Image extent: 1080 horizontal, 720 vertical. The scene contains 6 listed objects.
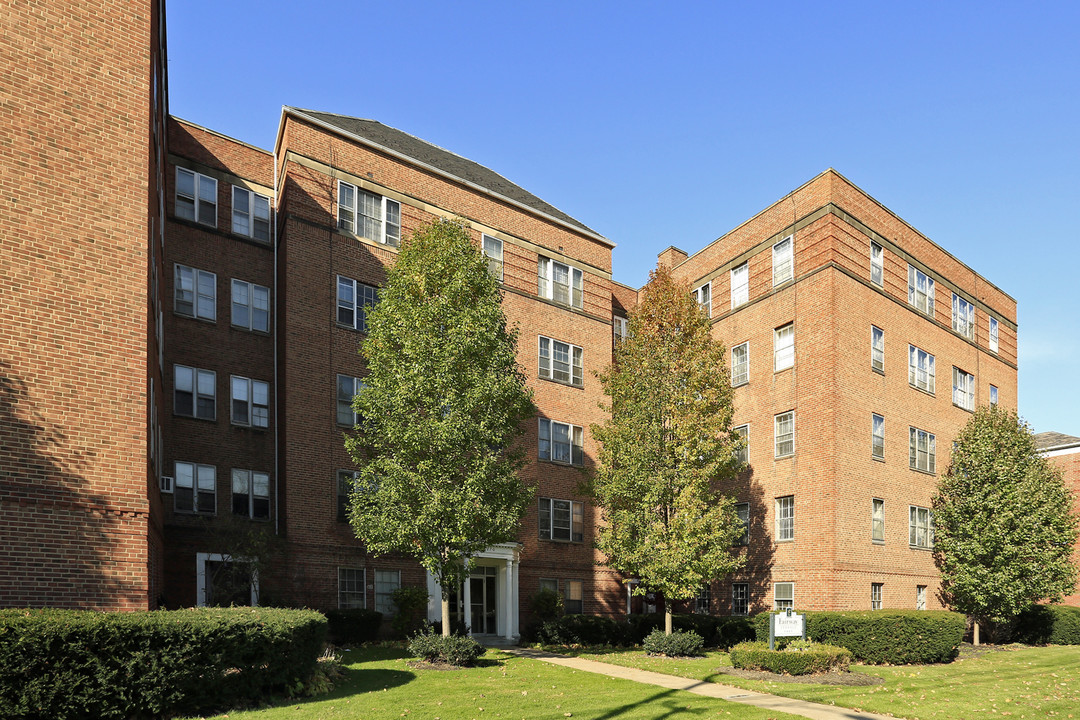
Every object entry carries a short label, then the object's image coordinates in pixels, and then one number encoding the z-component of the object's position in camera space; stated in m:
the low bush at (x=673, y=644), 23.28
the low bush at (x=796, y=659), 18.20
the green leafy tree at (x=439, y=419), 19.88
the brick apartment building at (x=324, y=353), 13.07
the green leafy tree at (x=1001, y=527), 28.06
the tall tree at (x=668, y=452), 23.97
